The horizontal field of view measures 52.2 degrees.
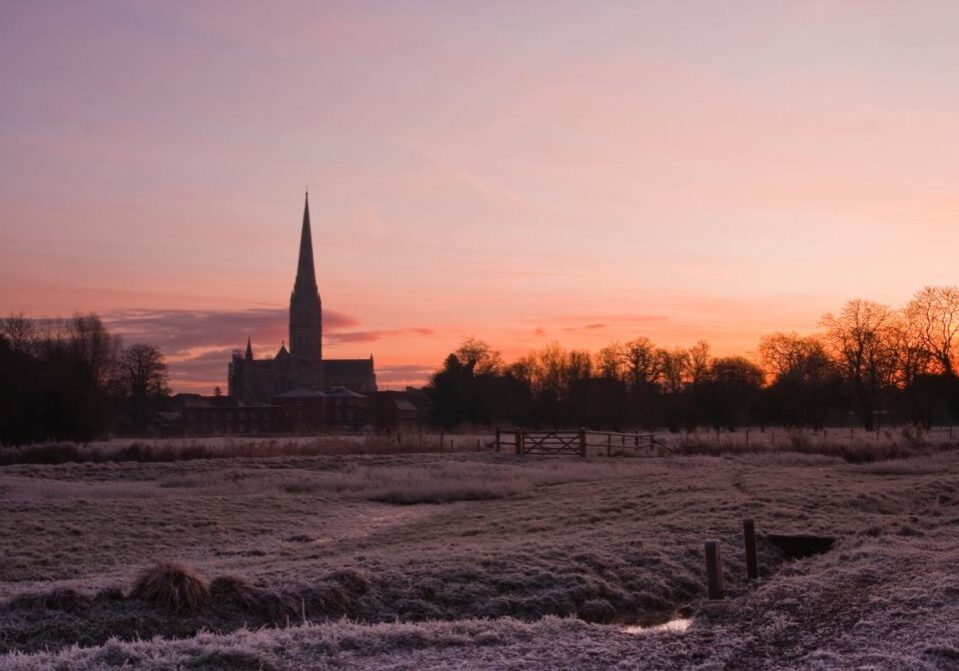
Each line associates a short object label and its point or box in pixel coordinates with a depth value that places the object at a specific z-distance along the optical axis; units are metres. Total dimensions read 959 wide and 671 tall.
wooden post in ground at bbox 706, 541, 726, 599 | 12.70
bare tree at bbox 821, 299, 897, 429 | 75.62
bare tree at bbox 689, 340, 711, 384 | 102.81
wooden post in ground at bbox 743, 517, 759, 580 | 14.02
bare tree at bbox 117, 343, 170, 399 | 110.64
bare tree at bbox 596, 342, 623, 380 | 105.19
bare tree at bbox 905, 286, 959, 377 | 70.19
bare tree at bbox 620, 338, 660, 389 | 101.62
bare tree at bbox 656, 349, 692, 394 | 103.75
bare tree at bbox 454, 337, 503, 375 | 95.69
